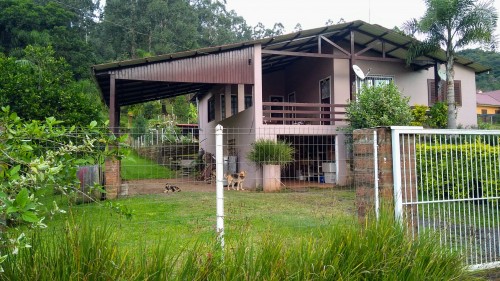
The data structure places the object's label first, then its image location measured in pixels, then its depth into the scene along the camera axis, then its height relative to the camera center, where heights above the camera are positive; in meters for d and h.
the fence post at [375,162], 4.70 -0.08
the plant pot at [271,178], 7.36 -0.37
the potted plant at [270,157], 7.94 +0.01
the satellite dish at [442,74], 17.65 +3.49
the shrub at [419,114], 16.16 +1.63
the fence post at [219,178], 4.16 -0.21
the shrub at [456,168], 4.85 -0.16
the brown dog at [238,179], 11.27 -0.59
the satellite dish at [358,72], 15.46 +3.20
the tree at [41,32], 35.44 +11.55
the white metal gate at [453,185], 4.64 -0.36
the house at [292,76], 13.71 +3.24
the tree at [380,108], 13.99 +1.65
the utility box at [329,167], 7.30 -0.19
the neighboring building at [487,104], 40.16 +4.94
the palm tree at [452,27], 15.59 +4.95
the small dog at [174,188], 8.84 -0.66
